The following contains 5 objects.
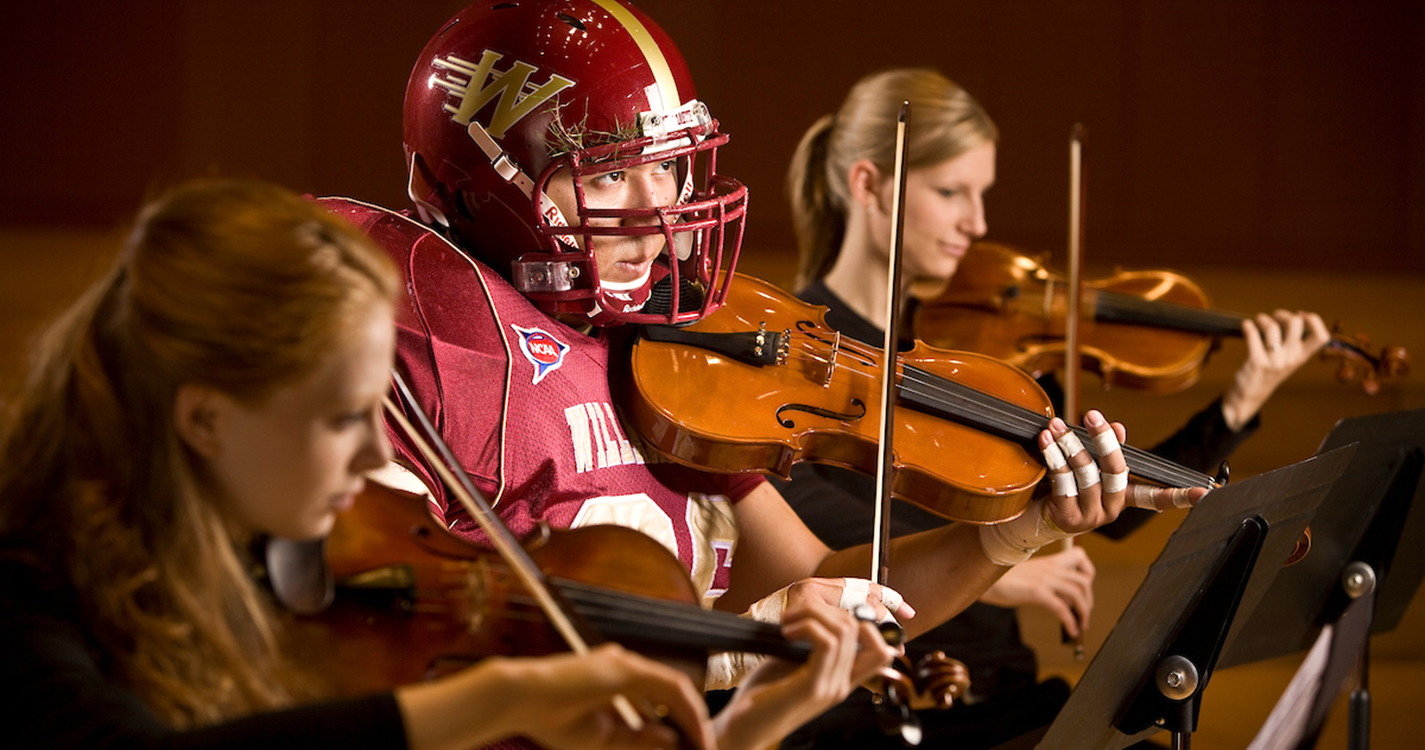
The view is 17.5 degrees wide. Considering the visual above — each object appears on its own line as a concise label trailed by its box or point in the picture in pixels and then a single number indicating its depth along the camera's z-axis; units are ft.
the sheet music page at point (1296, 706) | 12.79
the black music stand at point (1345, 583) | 12.81
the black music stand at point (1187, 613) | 11.74
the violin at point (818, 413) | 12.01
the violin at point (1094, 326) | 14.41
